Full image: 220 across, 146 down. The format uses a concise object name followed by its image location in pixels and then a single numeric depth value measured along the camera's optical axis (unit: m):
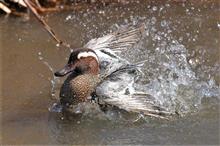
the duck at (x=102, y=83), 12.59
